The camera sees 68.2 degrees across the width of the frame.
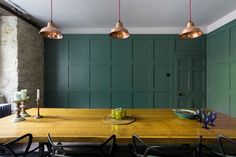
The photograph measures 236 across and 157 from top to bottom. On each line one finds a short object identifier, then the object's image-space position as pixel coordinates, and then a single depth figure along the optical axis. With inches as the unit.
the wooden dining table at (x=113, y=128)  60.2
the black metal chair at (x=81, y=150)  56.0
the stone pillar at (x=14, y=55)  150.0
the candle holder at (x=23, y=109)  88.1
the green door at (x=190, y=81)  197.9
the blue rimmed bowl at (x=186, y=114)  85.5
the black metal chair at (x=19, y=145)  57.0
